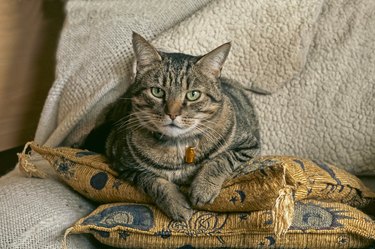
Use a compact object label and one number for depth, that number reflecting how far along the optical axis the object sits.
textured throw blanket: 1.22
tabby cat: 1.02
